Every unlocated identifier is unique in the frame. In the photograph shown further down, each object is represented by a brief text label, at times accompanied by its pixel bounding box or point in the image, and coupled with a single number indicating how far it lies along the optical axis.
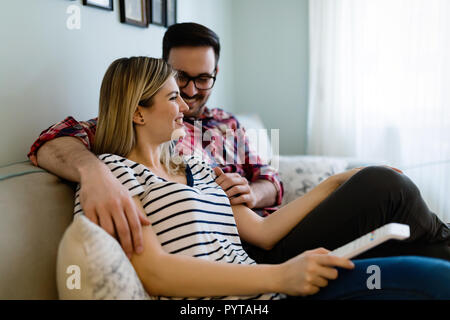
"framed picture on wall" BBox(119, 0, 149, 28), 1.72
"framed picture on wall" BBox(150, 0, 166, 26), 1.96
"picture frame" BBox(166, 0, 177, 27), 2.09
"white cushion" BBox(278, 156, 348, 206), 2.02
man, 0.91
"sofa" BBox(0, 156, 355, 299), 0.86
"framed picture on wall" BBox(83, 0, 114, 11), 1.49
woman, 0.89
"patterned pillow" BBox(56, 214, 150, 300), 0.76
